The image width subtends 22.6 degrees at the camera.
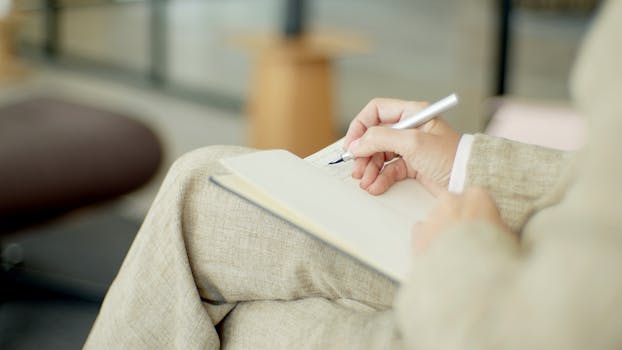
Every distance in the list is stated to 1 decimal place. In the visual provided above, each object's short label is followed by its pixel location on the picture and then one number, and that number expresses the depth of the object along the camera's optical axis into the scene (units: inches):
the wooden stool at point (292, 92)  134.6
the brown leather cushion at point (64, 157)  90.1
